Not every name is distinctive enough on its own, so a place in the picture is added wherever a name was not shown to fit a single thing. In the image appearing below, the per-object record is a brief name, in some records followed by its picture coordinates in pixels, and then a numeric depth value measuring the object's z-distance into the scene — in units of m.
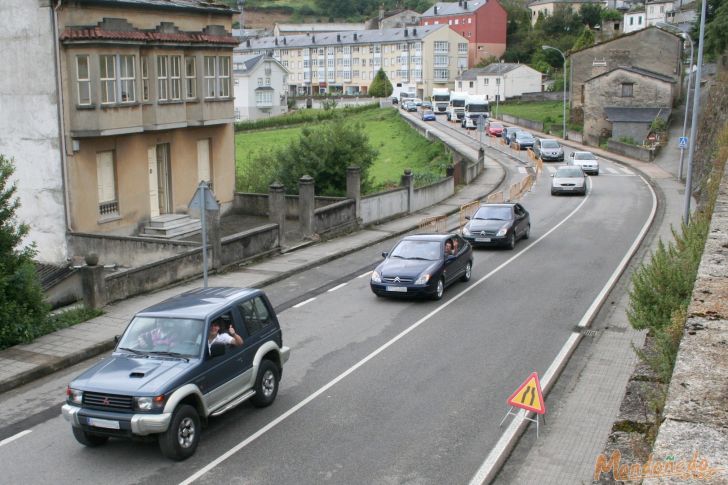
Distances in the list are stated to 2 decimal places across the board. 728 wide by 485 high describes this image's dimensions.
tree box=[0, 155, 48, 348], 15.70
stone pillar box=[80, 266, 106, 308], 18.08
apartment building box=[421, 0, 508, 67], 128.88
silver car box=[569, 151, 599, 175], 48.59
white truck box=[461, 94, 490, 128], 84.56
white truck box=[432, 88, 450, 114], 98.69
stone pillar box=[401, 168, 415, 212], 34.19
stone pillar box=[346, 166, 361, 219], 29.33
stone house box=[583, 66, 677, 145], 66.31
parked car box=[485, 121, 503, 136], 73.06
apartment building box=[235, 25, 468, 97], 125.00
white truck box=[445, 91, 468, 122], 87.81
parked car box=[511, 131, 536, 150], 63.31
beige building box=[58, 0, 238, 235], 23.97
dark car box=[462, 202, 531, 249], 25.64
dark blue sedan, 18.78
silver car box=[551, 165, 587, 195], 39.94
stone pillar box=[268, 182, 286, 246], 25.03
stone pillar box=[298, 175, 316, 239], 26.41
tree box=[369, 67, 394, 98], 120.69
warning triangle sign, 10.76
